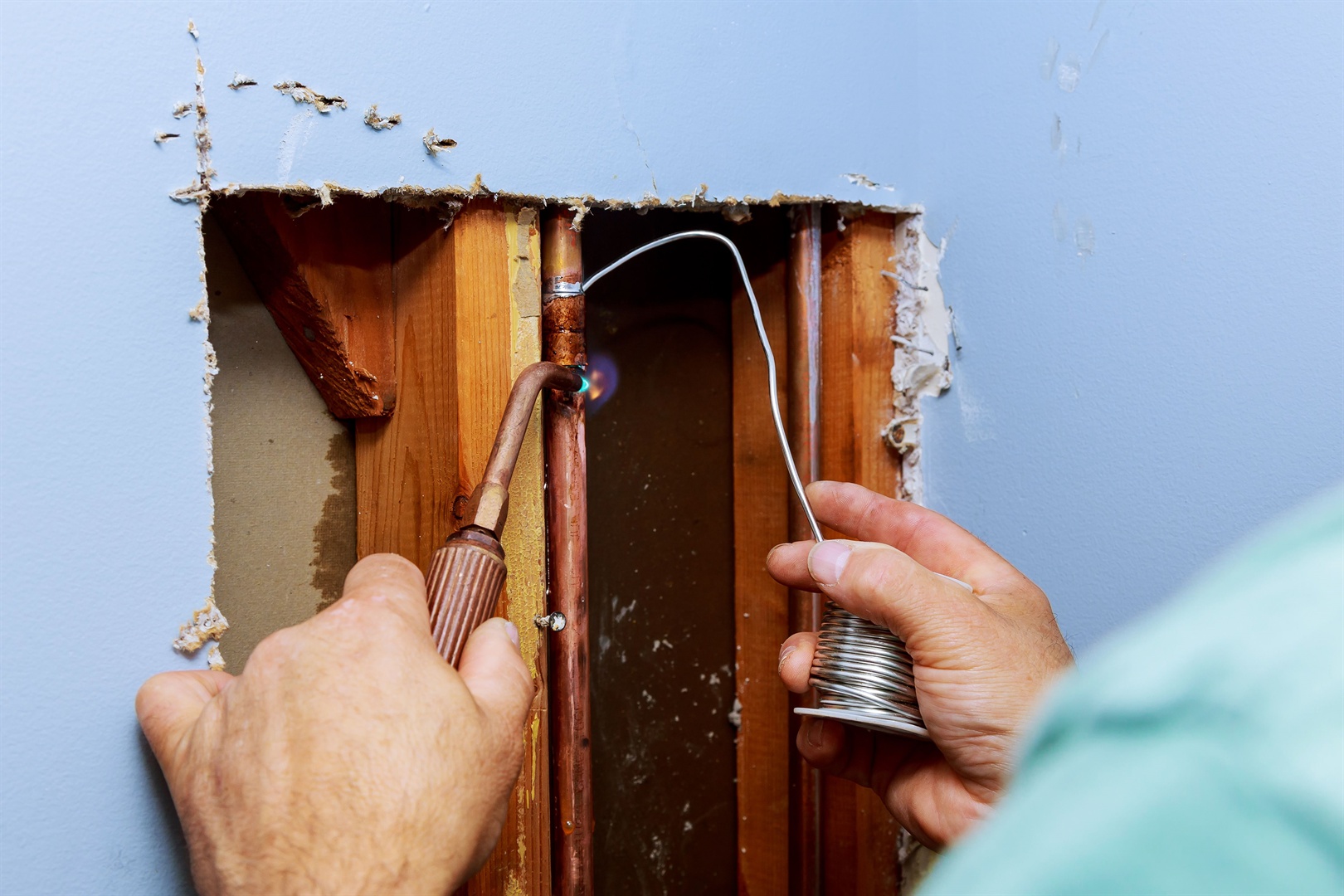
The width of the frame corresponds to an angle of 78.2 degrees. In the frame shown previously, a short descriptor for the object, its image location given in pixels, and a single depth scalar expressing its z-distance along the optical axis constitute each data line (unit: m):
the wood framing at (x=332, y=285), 0.68
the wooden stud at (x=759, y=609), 1.09
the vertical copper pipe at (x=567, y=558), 0.79
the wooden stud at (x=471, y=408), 0.73
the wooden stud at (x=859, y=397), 1.03
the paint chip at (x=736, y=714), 1.16
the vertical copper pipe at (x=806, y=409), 1.03
